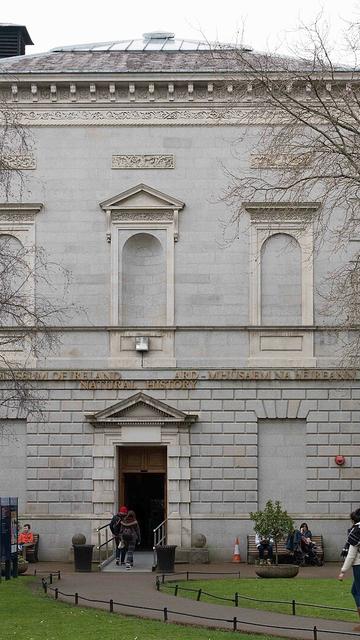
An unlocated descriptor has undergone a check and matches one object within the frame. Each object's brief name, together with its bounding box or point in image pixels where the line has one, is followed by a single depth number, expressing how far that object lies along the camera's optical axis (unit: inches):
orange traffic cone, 1558.8
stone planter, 1323.8
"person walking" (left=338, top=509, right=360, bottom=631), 900.0
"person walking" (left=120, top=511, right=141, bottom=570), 1457.9
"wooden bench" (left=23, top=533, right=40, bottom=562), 1547.7
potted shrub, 1378.0
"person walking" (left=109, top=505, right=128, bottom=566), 1476.4
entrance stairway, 1454.2
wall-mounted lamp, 1588.3
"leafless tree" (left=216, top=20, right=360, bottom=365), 1087.0
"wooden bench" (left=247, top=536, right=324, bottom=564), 1525.6
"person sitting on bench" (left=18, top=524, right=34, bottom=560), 1533.0
